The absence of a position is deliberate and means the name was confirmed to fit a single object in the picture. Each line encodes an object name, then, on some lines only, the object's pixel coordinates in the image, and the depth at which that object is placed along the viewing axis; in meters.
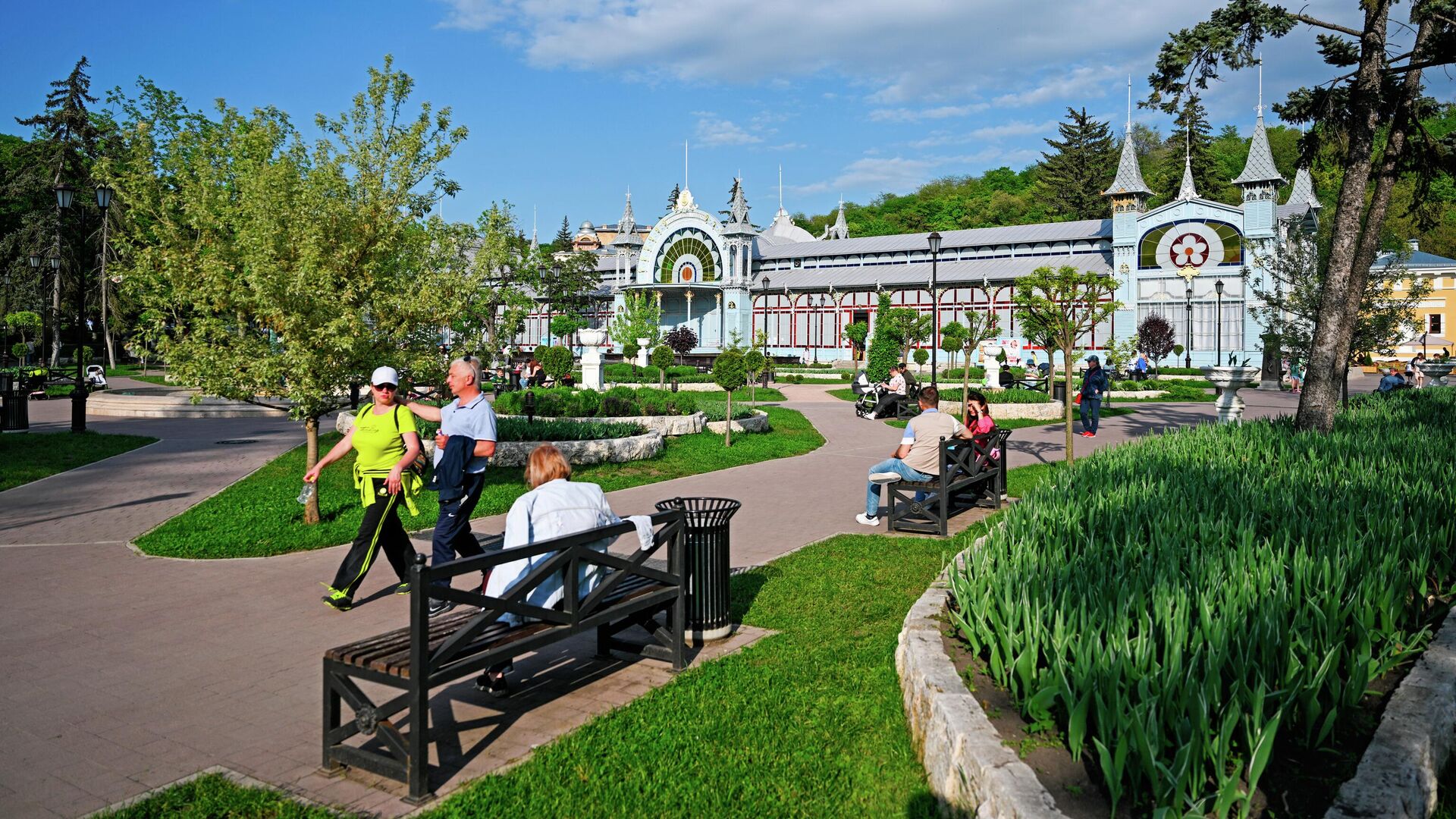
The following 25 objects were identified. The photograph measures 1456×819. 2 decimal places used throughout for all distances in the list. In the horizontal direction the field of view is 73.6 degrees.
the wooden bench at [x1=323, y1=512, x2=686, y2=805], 4.17
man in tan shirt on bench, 9.93
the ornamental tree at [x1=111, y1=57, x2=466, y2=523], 9.91
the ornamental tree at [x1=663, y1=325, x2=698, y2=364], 56.34
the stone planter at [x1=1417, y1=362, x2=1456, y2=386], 29.27
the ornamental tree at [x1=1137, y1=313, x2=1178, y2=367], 47.78
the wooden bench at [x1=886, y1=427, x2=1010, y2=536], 9.67
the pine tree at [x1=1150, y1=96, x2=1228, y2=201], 65.75
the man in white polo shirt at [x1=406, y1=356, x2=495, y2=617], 7.05
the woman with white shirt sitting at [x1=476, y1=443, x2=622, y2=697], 5.28
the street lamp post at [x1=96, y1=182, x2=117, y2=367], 21.03
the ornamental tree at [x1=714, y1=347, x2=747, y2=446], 19.42
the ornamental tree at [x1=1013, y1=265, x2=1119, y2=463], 18.64
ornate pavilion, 47.62
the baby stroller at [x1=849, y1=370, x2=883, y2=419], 25.53
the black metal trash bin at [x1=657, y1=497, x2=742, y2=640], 6.20
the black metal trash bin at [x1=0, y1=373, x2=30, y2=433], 19.16
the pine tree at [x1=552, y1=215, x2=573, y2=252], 91.17
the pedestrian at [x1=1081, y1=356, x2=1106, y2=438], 20.30
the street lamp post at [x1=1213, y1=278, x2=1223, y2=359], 42.81
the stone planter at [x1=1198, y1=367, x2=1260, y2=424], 17.06
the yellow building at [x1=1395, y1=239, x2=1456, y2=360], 59.41
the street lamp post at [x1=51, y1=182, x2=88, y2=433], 19.69
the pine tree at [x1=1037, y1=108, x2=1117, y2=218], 76.38
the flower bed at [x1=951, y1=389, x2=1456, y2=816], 3.40
